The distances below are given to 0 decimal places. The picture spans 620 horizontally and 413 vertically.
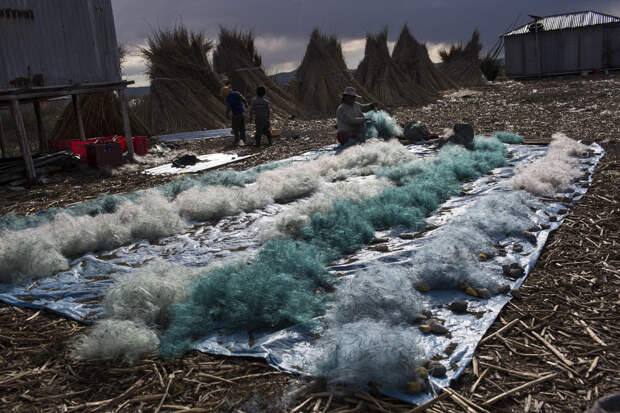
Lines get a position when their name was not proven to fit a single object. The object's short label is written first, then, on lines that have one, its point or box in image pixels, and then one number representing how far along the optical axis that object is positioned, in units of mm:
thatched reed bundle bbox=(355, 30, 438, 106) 19344
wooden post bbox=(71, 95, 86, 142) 10844
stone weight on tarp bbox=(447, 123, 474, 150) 7676
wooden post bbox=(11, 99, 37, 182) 7644
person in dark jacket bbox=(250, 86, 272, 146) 10680
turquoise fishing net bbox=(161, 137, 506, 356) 2697
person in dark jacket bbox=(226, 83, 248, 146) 10984
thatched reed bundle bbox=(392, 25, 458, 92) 22375
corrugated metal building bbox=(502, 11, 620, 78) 23375
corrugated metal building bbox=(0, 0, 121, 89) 7949
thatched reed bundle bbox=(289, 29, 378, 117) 17844
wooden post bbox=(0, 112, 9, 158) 10867
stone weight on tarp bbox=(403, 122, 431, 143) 9062
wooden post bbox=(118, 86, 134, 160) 9391
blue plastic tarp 2461
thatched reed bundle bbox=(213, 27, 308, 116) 16516
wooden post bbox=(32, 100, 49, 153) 10758
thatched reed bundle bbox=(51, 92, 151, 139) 12359
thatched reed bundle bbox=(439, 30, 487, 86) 25875
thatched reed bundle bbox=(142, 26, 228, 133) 14289
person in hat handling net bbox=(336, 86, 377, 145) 8758
